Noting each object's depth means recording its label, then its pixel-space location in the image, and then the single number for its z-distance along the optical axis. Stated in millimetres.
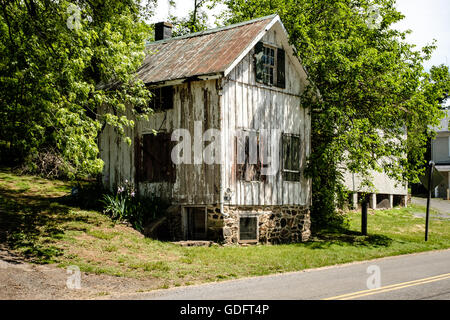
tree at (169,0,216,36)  33812
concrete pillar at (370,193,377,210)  30988
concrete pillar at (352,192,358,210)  28653
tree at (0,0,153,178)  12500
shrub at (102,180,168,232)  16375
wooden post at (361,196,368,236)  20609
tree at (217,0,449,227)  18703
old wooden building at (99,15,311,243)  16594
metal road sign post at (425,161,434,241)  20008
